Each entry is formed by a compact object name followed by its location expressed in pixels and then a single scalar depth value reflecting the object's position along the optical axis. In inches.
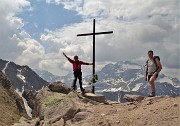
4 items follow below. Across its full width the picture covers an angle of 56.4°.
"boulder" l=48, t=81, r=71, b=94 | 546.4
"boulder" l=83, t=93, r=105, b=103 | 497.2
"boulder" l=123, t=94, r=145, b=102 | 473.0
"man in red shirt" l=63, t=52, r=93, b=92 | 502.4
